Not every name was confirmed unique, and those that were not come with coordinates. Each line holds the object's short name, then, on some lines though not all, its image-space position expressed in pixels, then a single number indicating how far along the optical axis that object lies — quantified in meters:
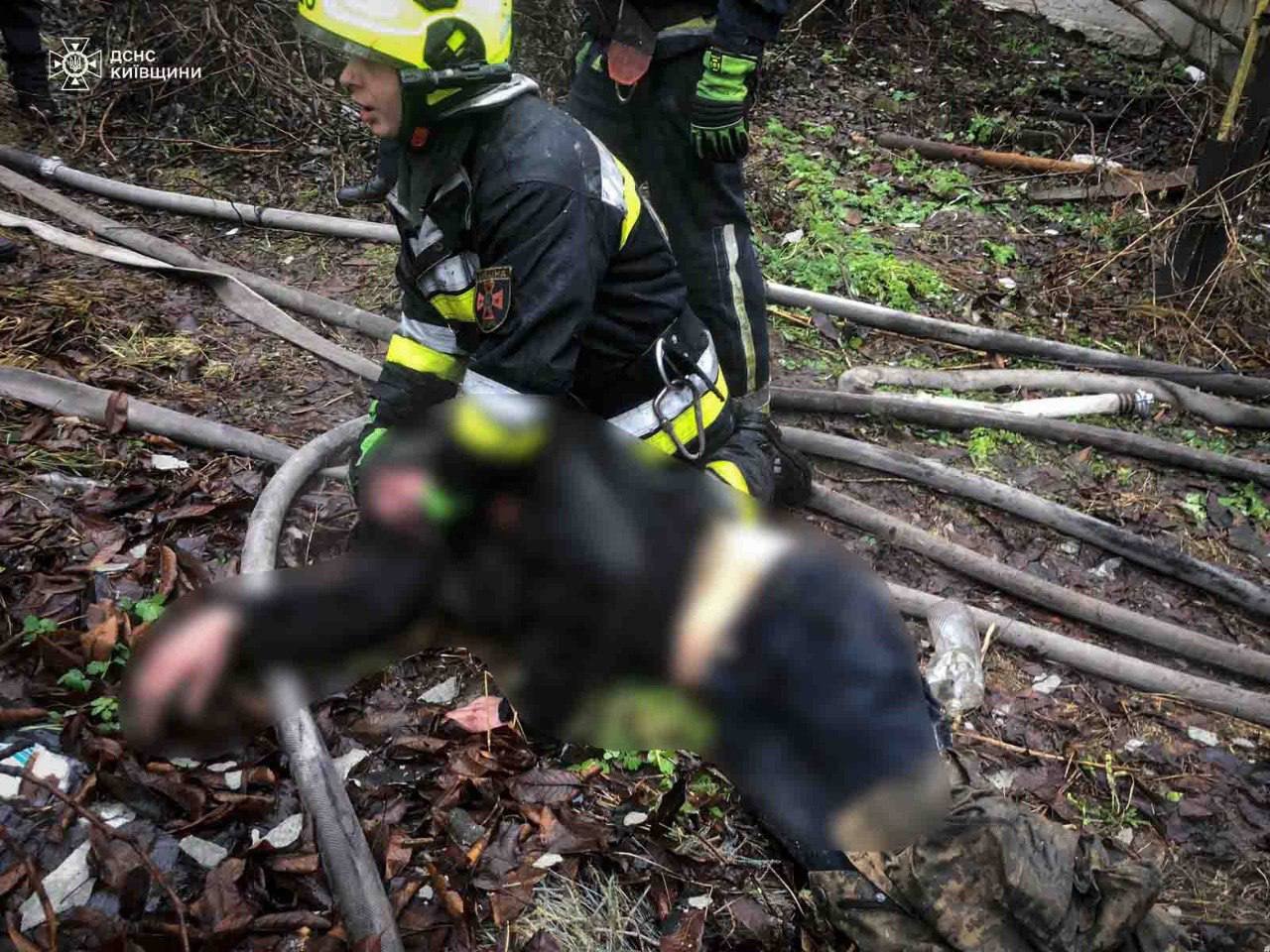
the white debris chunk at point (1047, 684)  3.08
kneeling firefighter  2.10
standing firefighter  3.20
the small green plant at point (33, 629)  2.57
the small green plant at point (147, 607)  2.71
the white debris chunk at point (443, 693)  2.83
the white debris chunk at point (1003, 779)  2.76
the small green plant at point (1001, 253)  5.58
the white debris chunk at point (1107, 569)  3.57
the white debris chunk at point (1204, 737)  2.96
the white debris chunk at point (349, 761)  2.55
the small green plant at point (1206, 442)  4.24
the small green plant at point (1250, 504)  3.90
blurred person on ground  1.33
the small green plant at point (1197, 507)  3.89
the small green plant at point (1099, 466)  4.02
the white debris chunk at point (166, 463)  3.35
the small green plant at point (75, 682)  2.51
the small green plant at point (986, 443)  4.01
